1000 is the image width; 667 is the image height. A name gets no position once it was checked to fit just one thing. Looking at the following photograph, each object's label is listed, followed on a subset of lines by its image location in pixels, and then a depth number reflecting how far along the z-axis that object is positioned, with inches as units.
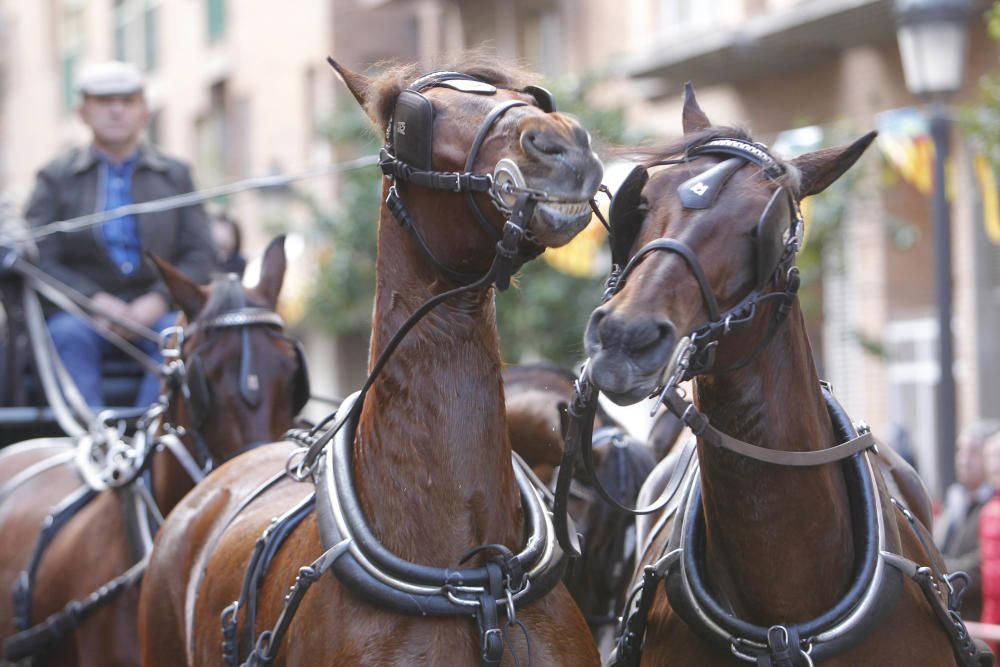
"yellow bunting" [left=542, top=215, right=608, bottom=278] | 1035.9
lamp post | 712.4
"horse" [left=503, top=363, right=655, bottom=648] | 489.1
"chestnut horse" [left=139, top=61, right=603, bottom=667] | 297.6
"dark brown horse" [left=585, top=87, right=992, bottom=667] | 318.0
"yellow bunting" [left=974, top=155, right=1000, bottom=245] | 944.9
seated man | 609.3
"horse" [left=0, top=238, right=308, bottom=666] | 487.2
